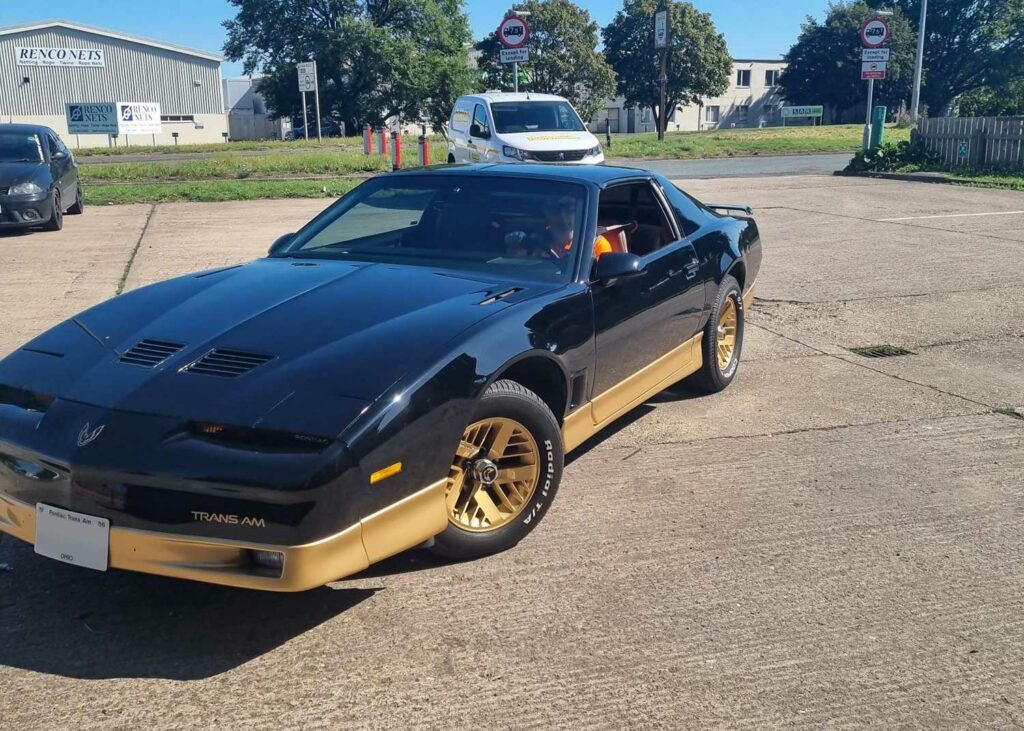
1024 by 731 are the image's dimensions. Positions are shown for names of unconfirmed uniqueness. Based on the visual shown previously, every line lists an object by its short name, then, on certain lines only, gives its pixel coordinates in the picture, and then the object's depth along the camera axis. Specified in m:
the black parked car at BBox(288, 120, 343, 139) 61.03
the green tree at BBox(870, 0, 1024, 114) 72.12
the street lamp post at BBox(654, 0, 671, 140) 33.94
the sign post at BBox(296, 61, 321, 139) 38.09
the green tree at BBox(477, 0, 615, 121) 69.94
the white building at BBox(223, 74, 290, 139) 71.31
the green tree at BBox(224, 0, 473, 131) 58.12
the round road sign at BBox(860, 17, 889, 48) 25.16
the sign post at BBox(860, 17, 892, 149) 25.05
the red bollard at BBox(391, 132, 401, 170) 21.58
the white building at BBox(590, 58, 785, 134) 90.06
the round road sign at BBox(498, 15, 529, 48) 23.34
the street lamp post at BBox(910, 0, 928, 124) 29.95
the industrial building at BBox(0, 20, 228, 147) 56.91
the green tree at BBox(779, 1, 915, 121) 73.88
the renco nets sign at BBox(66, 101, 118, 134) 50.06
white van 16.22
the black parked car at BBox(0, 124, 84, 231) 12.21
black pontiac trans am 2.80
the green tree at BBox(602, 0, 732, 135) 71.56
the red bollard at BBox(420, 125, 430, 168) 21.09
